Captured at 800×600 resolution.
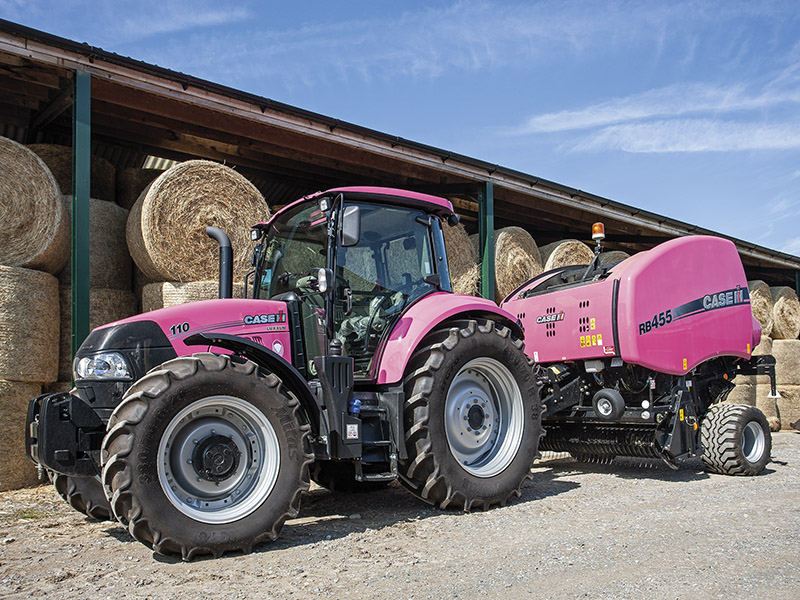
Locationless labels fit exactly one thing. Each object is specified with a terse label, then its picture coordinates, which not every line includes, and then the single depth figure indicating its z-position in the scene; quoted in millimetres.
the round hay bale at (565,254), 9852
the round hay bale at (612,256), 10422
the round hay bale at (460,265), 8984
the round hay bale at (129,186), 7445
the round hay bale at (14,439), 5398
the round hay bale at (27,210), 5637
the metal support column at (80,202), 5766
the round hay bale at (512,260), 9227
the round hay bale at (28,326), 5480
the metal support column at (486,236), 8969
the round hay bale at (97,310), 6094
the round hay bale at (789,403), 12227
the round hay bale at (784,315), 12916
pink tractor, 3740
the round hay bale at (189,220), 6223
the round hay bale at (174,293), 6203
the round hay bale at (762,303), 12461
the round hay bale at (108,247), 6641
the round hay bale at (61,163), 6887
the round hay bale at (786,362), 12367
